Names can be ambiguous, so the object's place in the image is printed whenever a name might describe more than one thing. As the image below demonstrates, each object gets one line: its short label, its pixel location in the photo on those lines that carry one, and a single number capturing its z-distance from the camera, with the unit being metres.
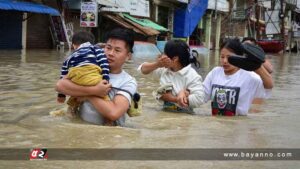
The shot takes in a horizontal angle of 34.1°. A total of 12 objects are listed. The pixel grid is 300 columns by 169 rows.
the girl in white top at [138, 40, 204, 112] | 4.58
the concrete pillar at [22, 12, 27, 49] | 21.12
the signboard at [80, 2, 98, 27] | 21.22
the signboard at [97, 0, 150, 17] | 23.00
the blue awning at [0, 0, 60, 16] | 17.81
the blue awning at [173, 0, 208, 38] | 31.09
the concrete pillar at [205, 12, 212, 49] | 38.66
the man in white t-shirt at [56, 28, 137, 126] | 3.53
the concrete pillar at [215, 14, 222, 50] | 40.82
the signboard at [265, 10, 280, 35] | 44.53
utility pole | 43.73
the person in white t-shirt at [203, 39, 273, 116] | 4.32
